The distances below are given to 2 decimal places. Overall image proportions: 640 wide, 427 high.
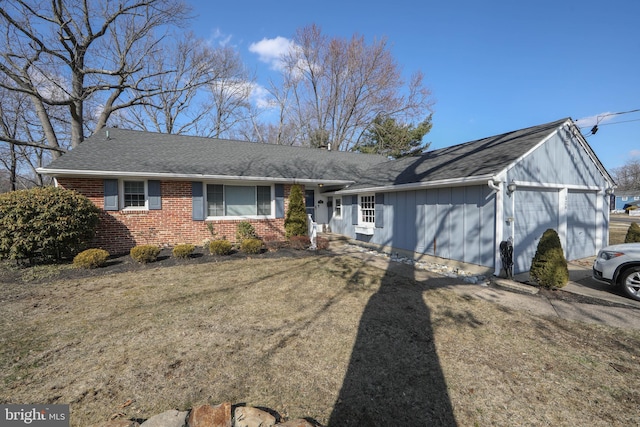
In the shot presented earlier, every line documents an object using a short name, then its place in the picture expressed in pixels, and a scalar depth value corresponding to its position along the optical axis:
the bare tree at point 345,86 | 25.77
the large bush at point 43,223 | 7.39
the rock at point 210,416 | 2.29
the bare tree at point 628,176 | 58.75
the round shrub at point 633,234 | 8.78
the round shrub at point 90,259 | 7.48
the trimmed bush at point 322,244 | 10.58
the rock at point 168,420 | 2.27
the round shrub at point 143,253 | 8.13
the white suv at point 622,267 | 5.59
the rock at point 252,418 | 2.31
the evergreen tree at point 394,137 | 26.59
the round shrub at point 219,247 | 9.11
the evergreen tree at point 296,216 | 11.51
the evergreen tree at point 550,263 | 5.93
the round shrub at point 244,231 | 10.92
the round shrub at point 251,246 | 9.50
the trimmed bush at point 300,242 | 10.58
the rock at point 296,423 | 2.27
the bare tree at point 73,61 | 13.83
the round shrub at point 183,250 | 8.57
